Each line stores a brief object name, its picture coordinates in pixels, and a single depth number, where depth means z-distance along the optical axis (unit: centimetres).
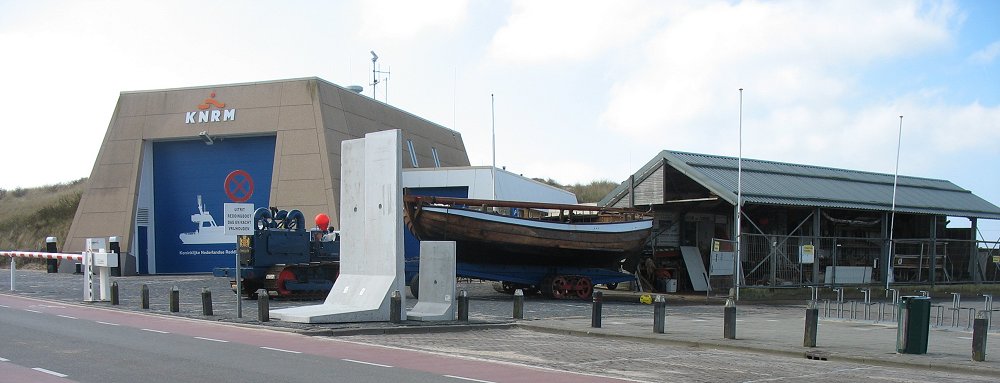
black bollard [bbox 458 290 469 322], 1908
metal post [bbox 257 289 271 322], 1792
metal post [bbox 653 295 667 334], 1720
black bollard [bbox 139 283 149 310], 2194
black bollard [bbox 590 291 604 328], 1833
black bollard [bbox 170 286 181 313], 2097
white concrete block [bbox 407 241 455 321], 1909
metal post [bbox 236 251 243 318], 1869
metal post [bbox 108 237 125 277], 4006
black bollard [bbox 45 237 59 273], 4391
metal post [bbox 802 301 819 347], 1505
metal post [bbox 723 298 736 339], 1622
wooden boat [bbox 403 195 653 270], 2592
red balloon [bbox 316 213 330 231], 2952
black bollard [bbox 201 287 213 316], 1962
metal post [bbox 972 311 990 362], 1316
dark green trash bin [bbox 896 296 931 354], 1410
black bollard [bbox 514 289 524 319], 1994
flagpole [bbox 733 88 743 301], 2739
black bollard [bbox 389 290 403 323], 1792
